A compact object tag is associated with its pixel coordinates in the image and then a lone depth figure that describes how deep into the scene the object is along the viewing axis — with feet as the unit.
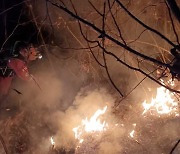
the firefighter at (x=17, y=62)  21.61
